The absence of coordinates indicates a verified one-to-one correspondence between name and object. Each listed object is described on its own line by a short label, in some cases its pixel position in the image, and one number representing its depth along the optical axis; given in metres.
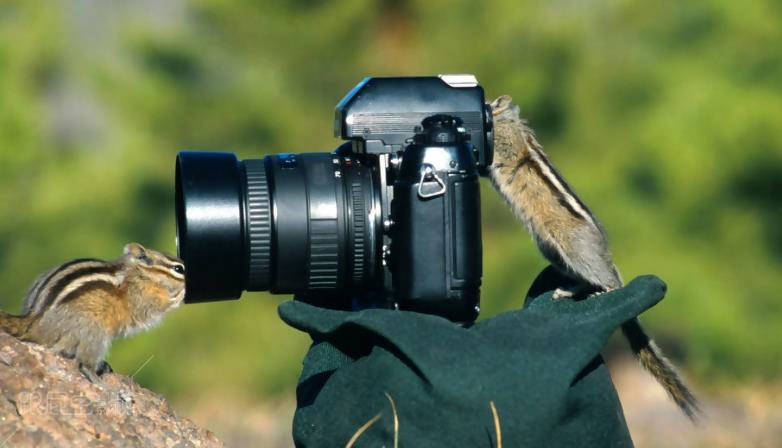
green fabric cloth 4.93
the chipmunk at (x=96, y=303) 5.94
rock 5.07
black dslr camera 5.74
